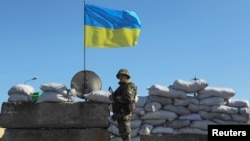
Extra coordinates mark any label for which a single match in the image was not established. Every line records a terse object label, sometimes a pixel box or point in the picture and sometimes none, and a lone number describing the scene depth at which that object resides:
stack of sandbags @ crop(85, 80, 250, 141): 8.91
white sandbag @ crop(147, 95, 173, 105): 9.05
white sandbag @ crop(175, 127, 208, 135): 8.91
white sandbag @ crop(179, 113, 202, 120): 8.94
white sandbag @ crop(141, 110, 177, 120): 8.86
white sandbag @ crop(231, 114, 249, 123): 9.01
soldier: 7.61
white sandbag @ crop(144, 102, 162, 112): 8.90
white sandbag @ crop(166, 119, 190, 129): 8.90
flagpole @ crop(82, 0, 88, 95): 8.96
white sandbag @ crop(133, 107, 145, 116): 8.93
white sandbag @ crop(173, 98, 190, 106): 9.00
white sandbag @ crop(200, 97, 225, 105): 8.98
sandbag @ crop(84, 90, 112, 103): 8.65
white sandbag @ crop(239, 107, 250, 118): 9.02
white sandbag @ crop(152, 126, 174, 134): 8.79
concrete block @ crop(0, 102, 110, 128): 8.55
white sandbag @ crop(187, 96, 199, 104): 9.03
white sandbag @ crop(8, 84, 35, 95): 9.05
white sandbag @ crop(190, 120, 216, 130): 8.90
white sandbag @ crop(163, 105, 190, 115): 8.95
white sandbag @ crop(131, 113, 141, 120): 8.99
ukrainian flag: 9.12
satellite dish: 8.96
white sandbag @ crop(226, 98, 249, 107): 9.12
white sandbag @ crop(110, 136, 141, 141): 8.93
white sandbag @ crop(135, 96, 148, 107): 8.99
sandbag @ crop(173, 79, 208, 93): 9.06
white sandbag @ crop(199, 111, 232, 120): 9.02
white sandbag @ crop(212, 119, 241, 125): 9.02
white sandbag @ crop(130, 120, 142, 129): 8.90
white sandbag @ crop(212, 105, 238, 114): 9.00
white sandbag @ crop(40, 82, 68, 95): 8.60
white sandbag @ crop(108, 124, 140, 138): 8.91
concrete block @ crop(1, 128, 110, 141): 8.49
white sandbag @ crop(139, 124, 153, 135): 8.83
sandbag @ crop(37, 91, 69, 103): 8.57
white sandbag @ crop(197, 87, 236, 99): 9.08
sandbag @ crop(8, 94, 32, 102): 9.00
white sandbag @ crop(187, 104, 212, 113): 9.00
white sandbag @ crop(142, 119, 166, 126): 8.91
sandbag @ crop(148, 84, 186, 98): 9.00
